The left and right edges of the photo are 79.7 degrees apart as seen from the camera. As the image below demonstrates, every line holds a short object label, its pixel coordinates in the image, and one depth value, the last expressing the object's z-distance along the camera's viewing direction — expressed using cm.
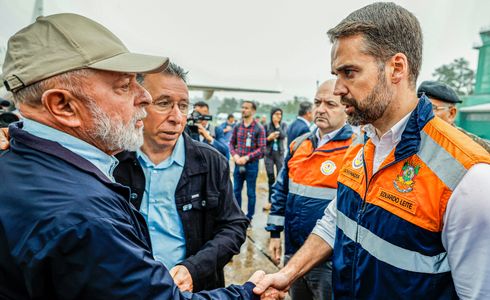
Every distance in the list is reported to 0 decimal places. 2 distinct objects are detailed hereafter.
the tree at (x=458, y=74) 4000
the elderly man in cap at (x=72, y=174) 83
